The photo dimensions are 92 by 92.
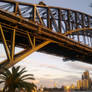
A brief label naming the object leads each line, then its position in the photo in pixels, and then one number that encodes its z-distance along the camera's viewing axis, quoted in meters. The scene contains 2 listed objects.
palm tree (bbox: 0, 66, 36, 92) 26.22
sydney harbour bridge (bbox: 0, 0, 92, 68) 26.39
